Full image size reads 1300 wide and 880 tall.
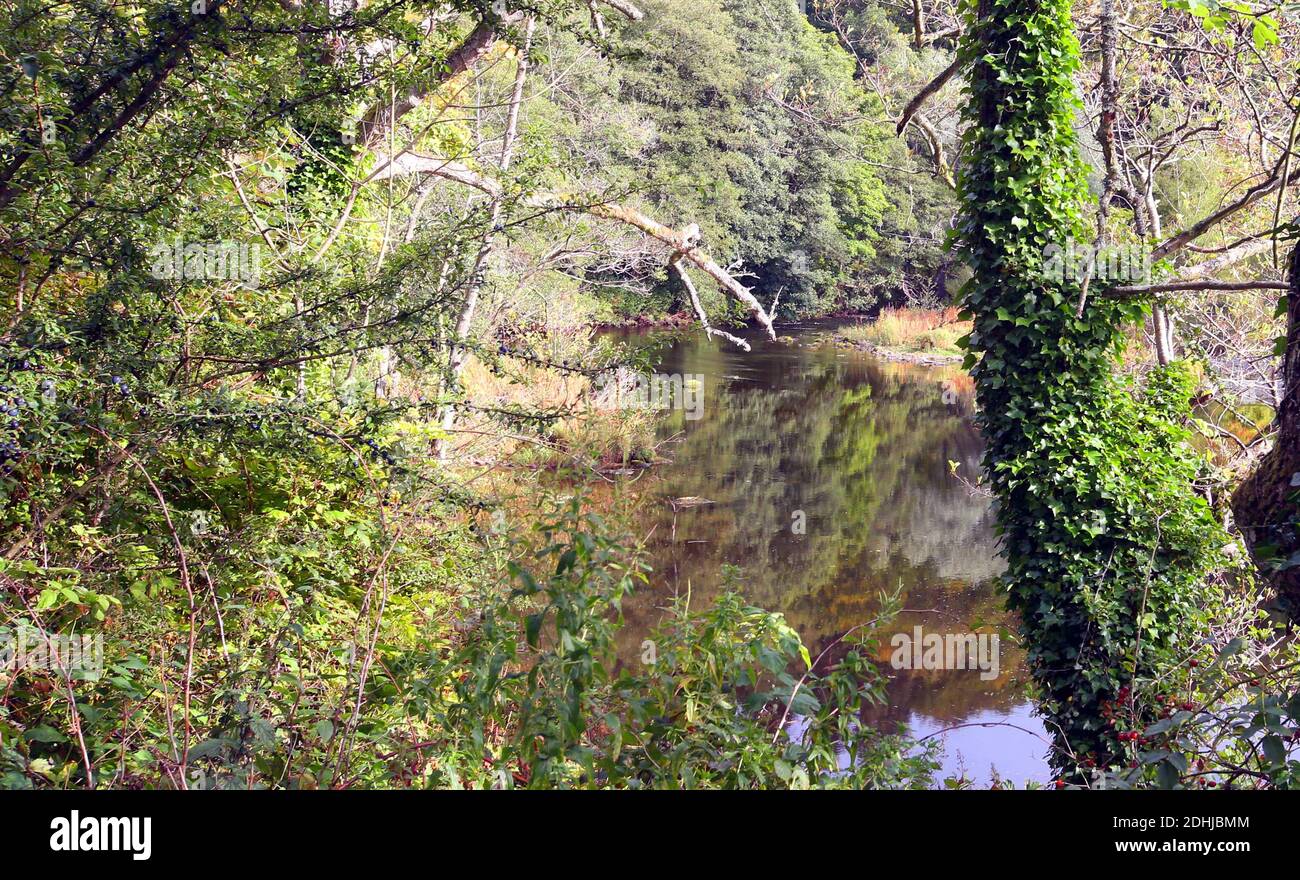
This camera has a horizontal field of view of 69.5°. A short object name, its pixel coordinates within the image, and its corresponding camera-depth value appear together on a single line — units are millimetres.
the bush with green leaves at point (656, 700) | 2076
